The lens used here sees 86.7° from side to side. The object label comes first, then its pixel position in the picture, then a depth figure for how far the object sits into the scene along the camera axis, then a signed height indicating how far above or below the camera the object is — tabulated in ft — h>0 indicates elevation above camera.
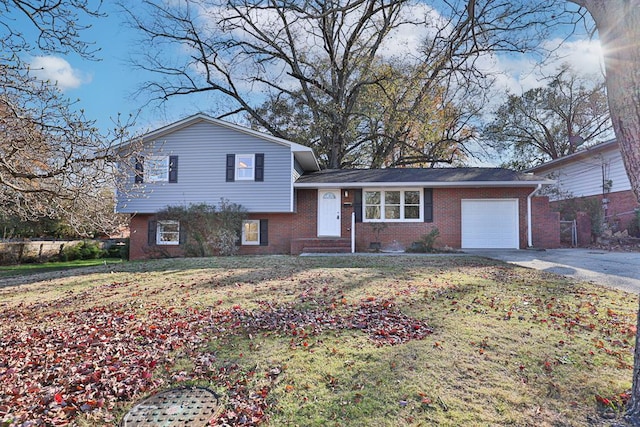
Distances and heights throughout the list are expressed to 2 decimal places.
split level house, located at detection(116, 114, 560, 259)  44.29 +4.00
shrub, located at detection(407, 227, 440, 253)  41.96 -1.54
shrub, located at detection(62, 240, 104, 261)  58.80 -3.88
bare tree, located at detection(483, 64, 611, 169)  73.87 +25.40
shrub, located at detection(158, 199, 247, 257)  42.14 +0.25
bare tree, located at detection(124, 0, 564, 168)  60.34 +31.55
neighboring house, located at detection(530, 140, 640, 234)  47.09 +8.19
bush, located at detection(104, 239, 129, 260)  64.85 -4.09
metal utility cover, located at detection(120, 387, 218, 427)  7.72 -4.32
